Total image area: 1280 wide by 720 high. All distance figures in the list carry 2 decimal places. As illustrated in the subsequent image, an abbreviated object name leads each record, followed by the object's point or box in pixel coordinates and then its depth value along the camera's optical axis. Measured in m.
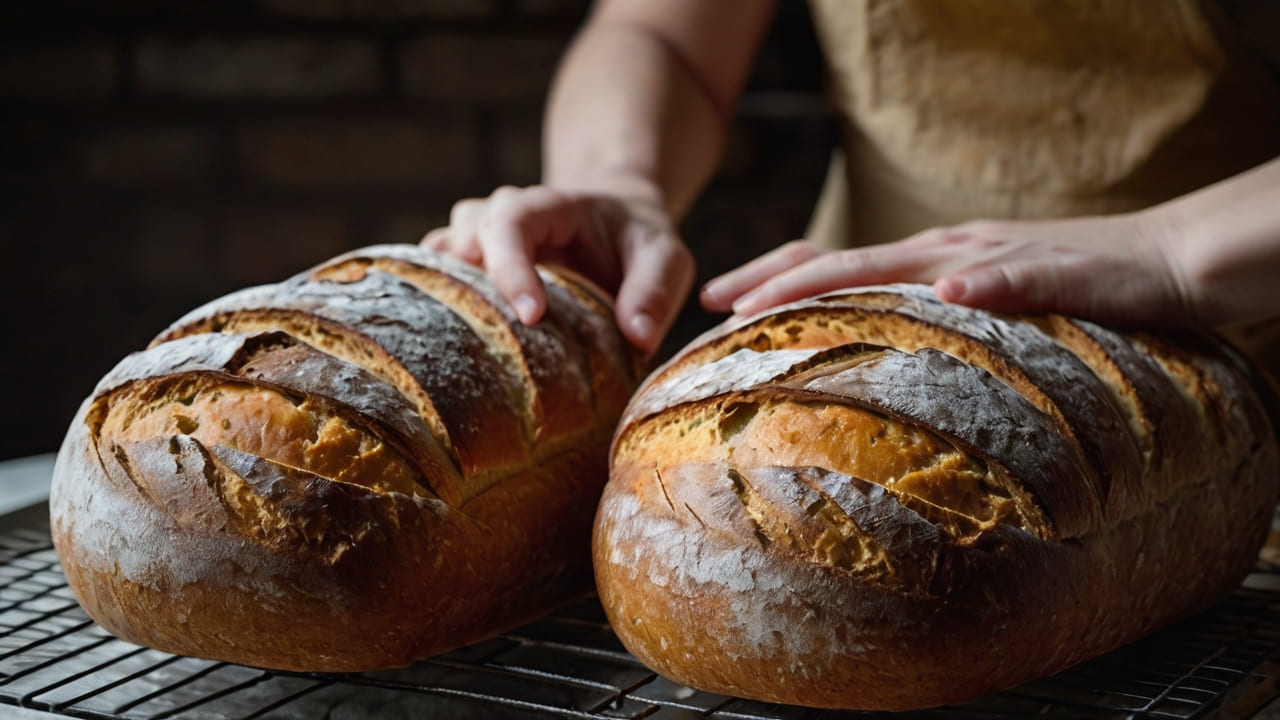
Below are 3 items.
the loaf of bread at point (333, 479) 0.83
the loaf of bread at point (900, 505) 0.80
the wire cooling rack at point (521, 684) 0.82
